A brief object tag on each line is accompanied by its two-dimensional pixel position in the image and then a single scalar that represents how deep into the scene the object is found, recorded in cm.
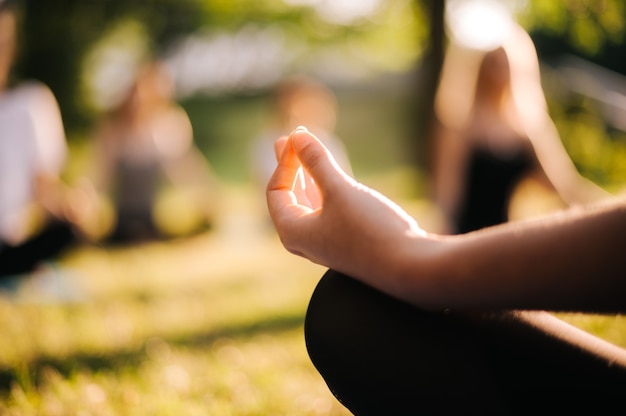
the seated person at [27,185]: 388
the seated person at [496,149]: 450
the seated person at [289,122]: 707
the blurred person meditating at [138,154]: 701
